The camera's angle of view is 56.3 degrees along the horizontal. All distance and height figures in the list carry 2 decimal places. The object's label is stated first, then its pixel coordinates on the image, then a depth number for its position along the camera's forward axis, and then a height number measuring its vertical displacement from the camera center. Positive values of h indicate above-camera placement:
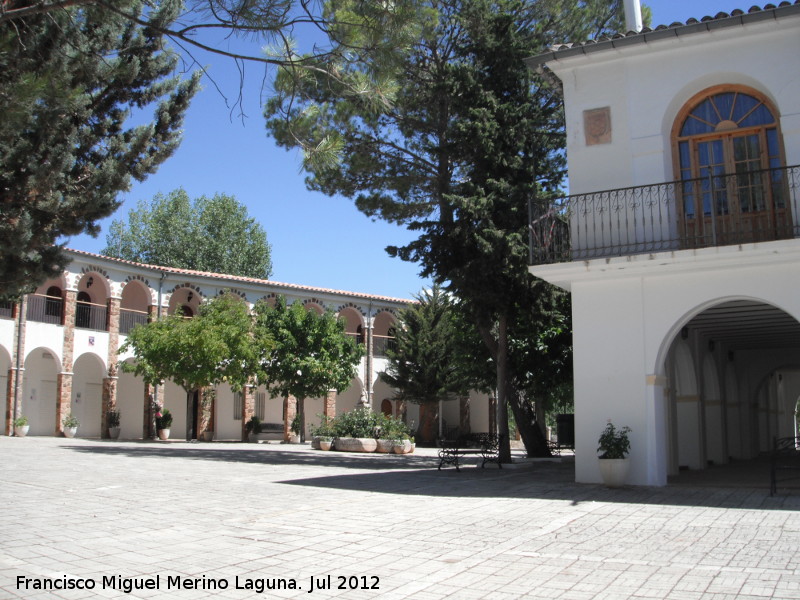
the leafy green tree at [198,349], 27.39 +1.72
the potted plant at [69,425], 29.11 -1.09
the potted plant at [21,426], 27.75 -1.08
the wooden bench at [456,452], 16.30 -1.35
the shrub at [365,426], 24.53 -1.09
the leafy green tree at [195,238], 49.53 +10.56
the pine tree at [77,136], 9.38 +3.82
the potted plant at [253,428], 33.12 -1.46
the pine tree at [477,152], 16.44 +5.73
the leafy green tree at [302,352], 29.66 +1.68
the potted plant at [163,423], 30.38 -1.10
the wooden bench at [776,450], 10.46 -0.86
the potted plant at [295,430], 33.22 -1.58
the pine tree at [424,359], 33.81 +1.53
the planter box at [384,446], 24.23 -1.69
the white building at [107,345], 28.80 +2.02
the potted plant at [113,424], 30.55 -1.13
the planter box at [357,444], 24.05 -1.62
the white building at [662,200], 11.51 +3.11
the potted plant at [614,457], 11.45 -1.01
